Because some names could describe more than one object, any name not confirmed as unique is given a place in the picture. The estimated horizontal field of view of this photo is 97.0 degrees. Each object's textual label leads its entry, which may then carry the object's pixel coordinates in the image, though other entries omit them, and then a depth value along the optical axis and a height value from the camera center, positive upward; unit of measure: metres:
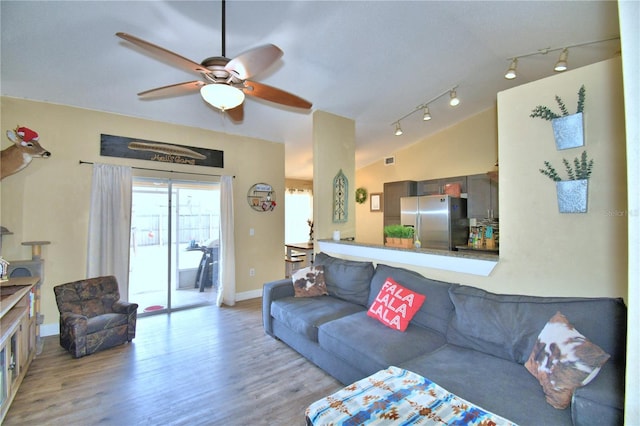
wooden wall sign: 3.79 +0.99
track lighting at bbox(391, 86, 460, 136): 3.96 +1.73
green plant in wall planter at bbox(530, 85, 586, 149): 1.88 +0.63
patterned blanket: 1.34 -0.95
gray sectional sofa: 1.42 -0.92
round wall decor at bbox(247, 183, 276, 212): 4.95 +0.38
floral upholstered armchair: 2.86 -1.04
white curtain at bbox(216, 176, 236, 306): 4.53 -0.50
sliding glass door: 4.09 -0.38
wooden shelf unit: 2.01 -0.93
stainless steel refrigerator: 4.88 -0.05
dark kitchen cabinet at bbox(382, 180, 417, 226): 5.95 +0.48
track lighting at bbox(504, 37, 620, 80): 2.81 +1.77
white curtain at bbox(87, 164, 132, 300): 3.61 -0.06
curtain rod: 3.59 +0.72
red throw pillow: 2.38 -0.77
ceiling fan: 1.71 +0.99
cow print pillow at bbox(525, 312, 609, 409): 1.44 -0.78
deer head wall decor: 3.07 +0.77
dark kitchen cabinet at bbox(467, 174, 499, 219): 4.77 +0.36
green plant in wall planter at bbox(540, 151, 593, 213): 1.87 +0.21
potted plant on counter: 3.18 -0.22
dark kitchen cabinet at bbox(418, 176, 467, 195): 5.22 +0.65
